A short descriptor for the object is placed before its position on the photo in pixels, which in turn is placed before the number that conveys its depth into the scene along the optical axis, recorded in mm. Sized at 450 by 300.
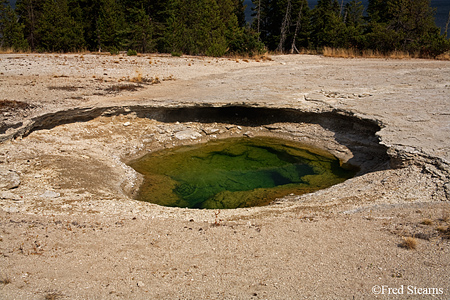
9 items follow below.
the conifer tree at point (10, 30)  29703
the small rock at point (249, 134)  14898
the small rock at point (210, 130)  14722
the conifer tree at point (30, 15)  32281
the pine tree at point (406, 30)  26547
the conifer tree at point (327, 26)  32094
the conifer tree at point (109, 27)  30800
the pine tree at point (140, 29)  28359
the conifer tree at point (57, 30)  29531
